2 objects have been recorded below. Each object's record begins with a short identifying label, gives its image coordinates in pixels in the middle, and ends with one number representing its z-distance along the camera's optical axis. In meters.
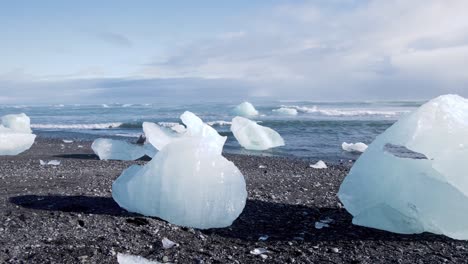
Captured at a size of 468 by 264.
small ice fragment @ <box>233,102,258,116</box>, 25.33
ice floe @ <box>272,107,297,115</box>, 25.05
